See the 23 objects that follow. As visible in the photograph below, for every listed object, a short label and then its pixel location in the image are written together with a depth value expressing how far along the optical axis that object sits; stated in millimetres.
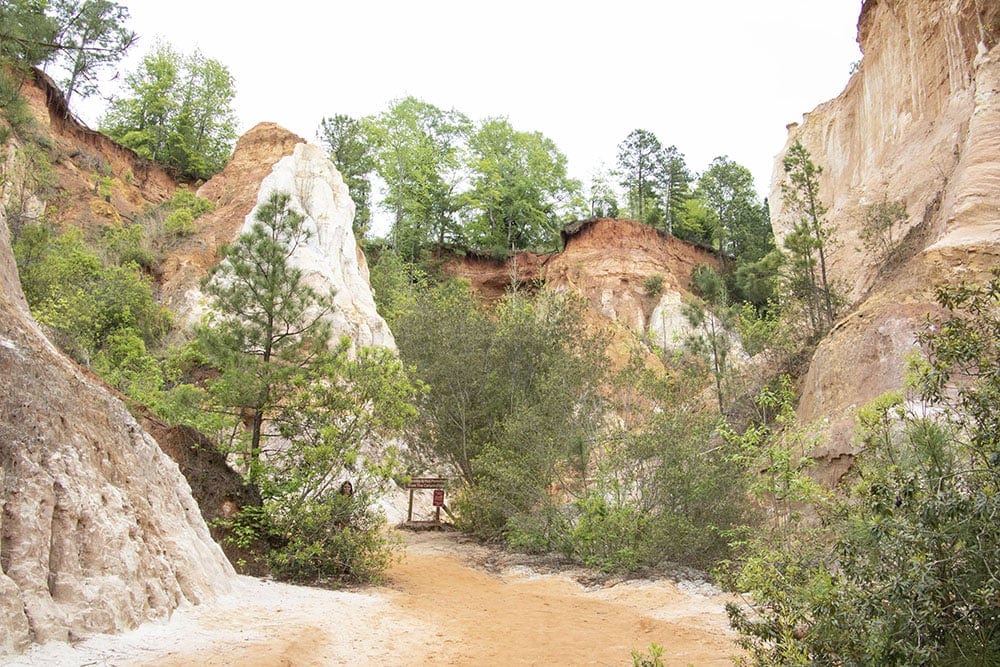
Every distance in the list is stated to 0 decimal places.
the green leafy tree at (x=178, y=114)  35750
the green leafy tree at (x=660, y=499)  11875
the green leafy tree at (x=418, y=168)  38219
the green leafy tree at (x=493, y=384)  15359
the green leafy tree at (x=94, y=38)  9336
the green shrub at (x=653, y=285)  36438
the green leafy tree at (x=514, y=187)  41531
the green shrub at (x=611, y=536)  11863
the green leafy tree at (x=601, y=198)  45562
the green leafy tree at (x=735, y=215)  37531
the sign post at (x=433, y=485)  17938
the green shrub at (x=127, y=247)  24188
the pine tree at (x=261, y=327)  10977
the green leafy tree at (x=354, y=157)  36250
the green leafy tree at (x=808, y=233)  16891
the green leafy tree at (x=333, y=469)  10234
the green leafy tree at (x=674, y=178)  44469
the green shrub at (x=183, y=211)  26625
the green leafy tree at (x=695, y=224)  42188
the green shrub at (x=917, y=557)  3512
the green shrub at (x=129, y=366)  15234
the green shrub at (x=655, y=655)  4011
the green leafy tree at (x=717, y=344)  19566
